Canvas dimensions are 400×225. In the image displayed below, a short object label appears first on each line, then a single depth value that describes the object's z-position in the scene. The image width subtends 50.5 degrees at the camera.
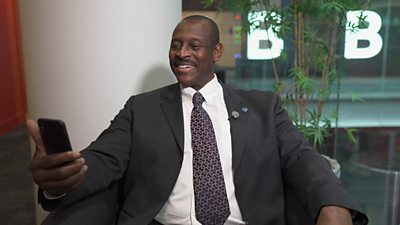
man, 1.60
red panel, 5.12
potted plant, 2.53
